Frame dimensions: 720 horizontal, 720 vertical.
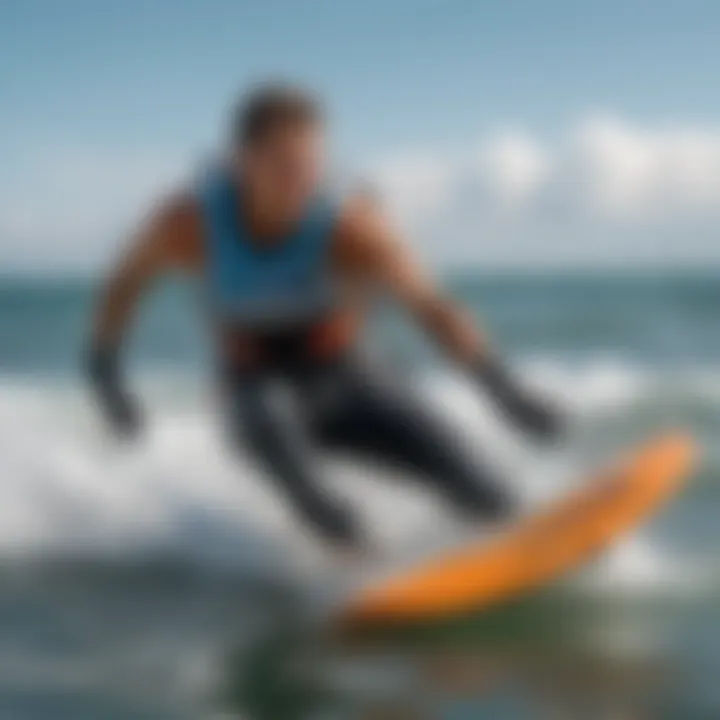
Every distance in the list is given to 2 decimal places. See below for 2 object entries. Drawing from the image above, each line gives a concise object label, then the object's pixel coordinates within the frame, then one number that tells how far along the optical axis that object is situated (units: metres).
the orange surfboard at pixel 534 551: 3.38
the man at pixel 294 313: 3.73
